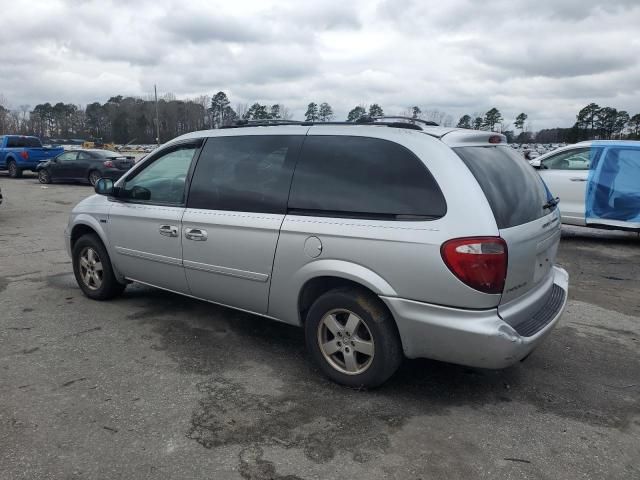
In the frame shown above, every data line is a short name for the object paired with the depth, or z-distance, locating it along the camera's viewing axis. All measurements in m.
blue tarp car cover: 8.66
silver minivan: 3.06
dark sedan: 18.83
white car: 8.70
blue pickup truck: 22.11
